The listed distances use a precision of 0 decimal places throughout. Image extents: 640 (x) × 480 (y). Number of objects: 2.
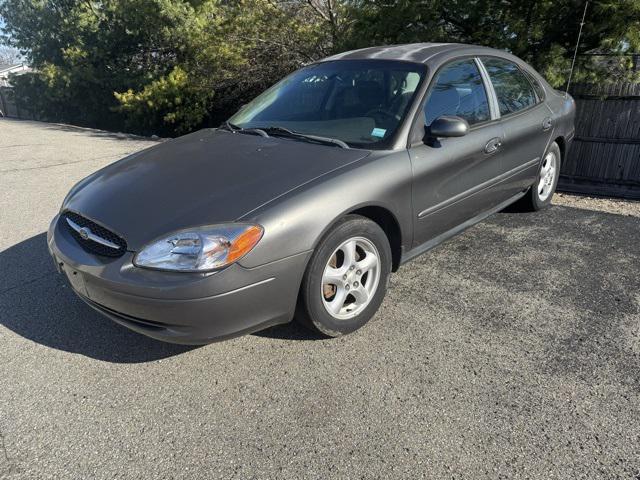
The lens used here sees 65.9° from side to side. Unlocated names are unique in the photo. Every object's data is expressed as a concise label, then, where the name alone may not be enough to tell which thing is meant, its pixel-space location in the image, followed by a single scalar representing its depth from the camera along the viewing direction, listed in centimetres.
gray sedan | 236
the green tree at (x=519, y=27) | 651
